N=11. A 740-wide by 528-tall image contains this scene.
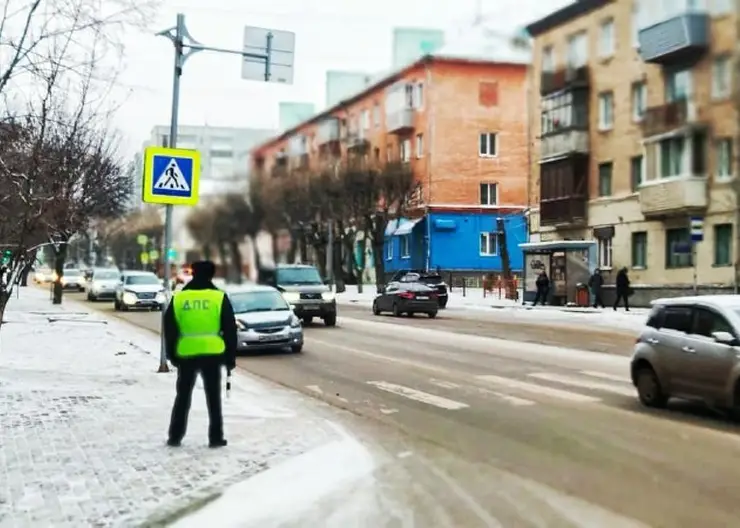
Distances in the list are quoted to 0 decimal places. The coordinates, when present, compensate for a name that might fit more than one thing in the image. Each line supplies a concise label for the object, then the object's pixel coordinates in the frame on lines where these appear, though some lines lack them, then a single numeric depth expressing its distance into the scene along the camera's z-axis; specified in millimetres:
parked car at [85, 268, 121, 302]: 39000
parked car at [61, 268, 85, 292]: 44078
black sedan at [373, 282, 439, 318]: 30562
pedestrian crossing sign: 7080
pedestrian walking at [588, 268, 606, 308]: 28594
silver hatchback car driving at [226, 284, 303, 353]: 17984
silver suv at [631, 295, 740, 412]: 9625
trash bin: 35006
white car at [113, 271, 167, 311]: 34375
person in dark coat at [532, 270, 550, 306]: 36328
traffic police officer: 8008
